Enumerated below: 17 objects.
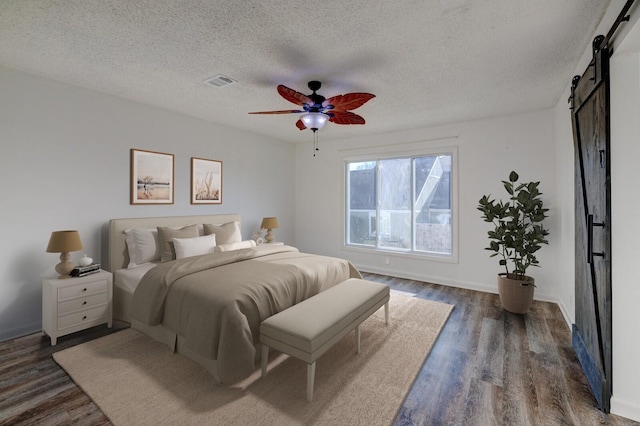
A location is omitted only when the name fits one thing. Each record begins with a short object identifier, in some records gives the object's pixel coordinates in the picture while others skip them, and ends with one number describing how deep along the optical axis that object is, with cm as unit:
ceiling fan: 250
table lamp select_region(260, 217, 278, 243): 503
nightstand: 263
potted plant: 330
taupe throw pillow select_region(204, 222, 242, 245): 405
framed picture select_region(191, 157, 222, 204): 429
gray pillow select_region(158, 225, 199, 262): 344
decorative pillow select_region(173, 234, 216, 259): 339
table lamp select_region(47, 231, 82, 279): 269
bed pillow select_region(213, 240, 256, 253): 372
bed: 207
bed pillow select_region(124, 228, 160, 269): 335
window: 467
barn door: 183
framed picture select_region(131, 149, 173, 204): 363
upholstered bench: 193
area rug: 179
